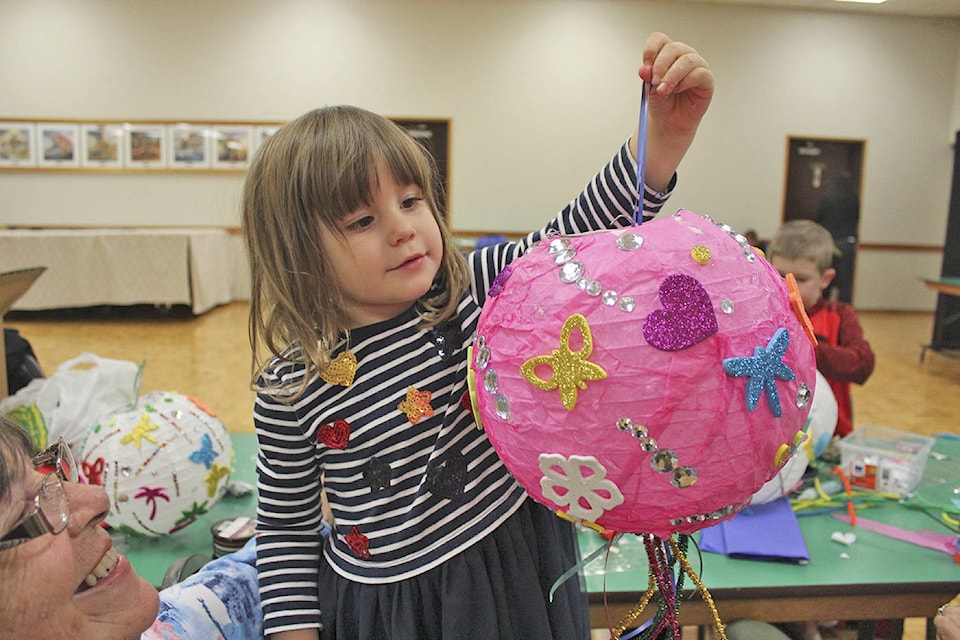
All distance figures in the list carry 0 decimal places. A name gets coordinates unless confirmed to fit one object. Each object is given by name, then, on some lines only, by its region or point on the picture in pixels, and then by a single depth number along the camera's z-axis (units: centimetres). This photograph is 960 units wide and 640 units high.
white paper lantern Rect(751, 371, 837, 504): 152
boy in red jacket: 227
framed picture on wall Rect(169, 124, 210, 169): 872
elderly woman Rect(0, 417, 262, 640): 67
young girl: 93
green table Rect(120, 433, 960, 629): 129
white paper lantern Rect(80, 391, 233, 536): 138
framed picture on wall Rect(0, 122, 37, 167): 862
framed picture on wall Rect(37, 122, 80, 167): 862
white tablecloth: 693
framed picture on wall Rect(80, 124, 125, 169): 866
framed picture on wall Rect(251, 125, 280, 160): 877
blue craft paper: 138
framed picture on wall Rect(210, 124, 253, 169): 874
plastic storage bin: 167
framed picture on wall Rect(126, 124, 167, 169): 871
